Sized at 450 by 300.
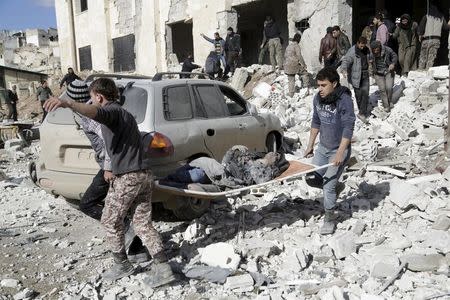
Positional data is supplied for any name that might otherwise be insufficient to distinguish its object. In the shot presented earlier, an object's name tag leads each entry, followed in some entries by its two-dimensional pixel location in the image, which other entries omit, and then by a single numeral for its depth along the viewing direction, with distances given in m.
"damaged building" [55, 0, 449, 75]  13.60
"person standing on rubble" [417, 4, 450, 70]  10.93
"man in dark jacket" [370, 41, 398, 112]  9.46
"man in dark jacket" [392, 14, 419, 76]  10.91
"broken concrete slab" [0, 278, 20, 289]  3.88
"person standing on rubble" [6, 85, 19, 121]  18.75
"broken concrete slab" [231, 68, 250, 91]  13.52
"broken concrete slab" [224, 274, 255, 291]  3.74
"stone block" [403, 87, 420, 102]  9.89
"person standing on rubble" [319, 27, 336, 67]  11.03
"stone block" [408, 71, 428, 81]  10.80
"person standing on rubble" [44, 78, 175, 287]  3.63
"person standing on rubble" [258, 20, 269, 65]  13.91
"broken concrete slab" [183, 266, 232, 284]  3.88
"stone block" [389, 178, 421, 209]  5.17
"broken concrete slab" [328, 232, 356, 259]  4.25
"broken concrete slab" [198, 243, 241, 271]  4.07
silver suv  4.85
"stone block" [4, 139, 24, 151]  11.17
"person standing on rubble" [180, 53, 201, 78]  14.56
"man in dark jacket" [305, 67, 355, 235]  4.55
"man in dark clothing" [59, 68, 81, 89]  14.68
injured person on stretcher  4.71
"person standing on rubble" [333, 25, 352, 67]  10.98
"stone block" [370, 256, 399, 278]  3.76
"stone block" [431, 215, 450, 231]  4.48
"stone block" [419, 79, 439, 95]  9.70
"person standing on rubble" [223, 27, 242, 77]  14.30
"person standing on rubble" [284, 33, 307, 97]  11.34
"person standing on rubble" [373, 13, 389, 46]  10.60
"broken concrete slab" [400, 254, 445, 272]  3.84
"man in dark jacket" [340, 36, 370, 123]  9.17
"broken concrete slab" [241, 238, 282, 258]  4.25
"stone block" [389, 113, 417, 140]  8.40
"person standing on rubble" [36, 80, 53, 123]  16.88
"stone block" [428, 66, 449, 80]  10.06
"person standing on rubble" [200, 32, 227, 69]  14.36
